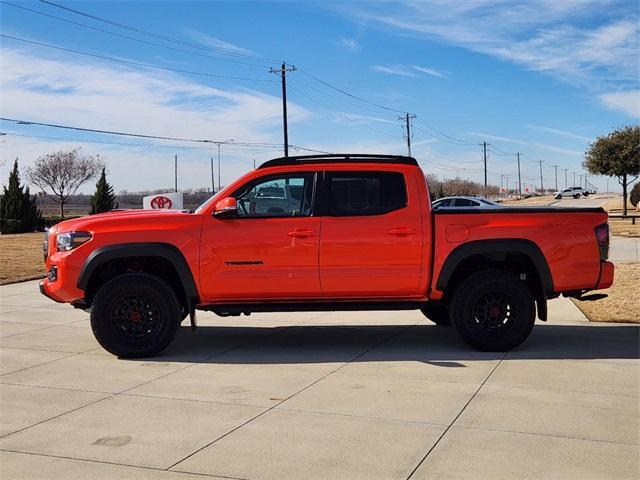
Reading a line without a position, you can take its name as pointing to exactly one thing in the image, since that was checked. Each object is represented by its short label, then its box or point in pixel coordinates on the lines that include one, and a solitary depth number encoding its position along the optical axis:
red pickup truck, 6.53
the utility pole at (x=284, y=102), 44.78
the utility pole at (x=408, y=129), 76.69
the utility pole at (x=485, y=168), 114.69
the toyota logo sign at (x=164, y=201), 16.39
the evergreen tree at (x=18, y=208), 36.66
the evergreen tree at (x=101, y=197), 41.25
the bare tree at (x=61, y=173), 63.75
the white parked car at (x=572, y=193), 92.00
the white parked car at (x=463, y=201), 28.65
